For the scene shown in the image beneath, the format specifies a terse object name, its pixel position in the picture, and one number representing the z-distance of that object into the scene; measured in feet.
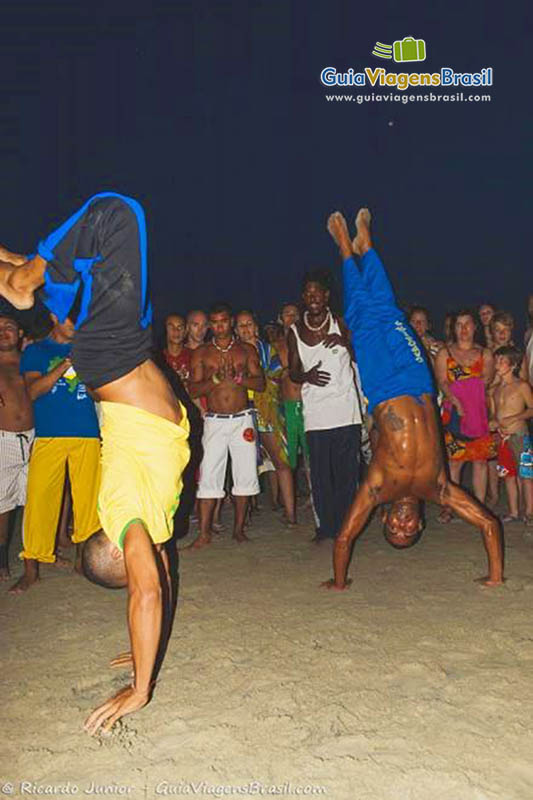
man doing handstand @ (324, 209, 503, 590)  15.42
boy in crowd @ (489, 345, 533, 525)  21.02
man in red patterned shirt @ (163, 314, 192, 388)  22.27
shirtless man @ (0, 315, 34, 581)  17.28
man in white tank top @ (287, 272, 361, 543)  19.56
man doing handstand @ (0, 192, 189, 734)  9.32
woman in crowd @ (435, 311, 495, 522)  21.45
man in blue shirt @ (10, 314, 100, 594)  16.61
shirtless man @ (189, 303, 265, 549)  20.08
